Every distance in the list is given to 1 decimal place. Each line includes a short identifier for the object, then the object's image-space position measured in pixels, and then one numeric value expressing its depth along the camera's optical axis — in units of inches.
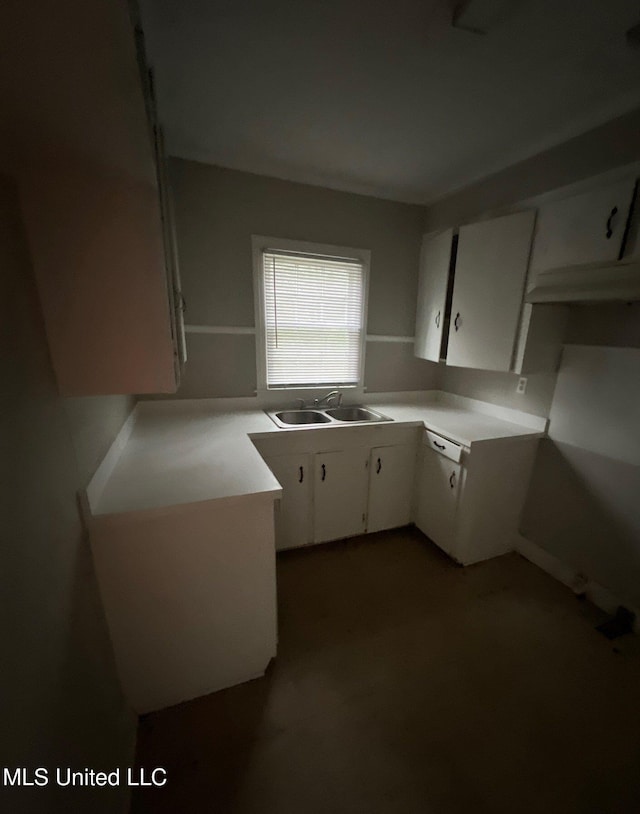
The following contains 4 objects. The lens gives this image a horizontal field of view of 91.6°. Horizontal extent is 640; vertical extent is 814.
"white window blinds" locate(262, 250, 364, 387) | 90.2
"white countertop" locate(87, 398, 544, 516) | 45.7
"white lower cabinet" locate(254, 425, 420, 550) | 79.2
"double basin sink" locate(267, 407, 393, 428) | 93.5
